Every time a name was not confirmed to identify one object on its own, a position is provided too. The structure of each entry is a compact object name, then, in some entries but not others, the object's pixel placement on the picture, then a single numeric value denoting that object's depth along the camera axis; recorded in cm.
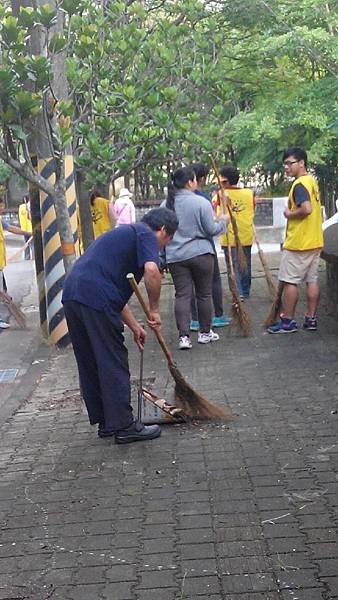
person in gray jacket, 923
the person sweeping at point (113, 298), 620
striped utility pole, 1040
